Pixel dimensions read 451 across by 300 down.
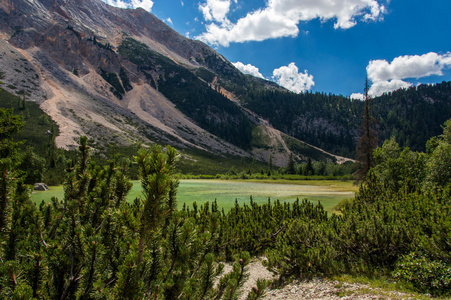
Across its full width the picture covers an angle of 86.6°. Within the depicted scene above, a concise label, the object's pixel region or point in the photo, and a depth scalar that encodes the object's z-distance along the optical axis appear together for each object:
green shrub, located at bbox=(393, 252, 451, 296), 5.22
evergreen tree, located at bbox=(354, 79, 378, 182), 29.94
